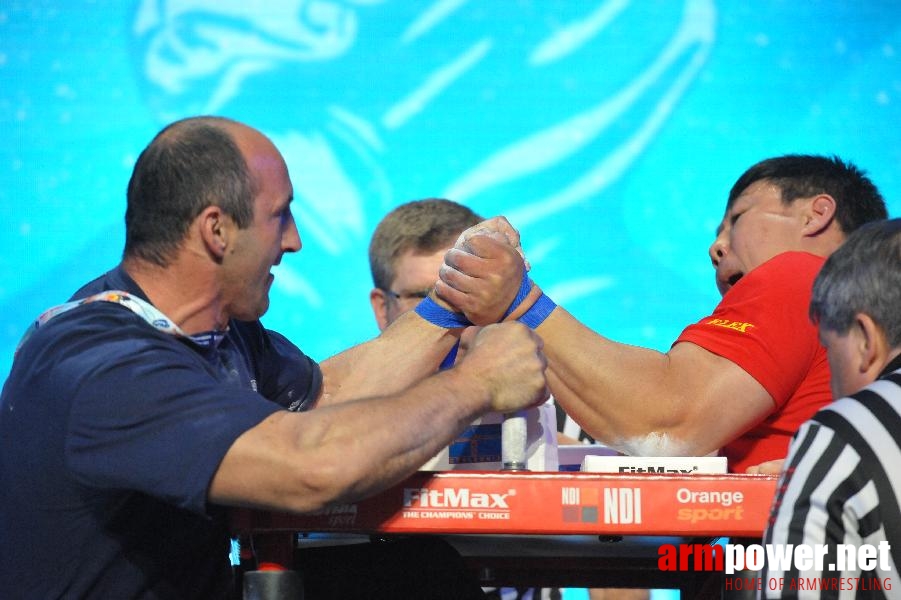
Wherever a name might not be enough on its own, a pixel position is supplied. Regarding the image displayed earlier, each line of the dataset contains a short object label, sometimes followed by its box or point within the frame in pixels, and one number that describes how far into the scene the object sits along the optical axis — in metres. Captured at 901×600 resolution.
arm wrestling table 6.11
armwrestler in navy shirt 6.07
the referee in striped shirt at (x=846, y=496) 6.01
